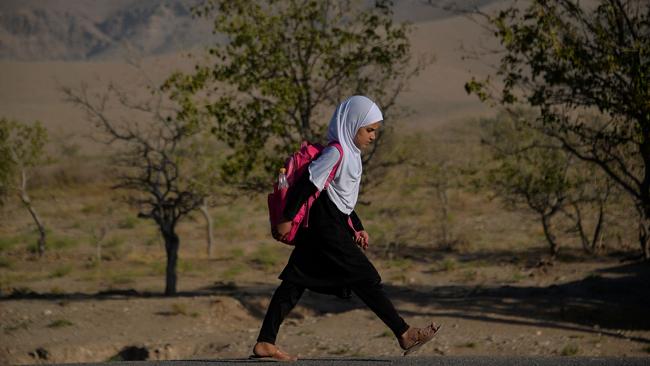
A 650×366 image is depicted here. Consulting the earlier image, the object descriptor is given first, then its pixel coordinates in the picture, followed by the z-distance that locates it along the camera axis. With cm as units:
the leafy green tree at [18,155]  2653
